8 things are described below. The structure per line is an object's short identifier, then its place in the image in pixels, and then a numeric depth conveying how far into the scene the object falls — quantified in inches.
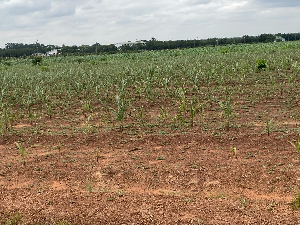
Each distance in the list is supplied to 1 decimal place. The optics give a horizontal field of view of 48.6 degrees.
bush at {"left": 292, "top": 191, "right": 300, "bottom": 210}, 150.7
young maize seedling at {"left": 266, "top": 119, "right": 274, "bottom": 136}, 250.4
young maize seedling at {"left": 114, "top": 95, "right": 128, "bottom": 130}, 295.7
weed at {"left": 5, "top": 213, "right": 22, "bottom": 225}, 160.7
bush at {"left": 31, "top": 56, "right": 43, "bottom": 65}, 1338.6
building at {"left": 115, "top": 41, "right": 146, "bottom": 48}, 2889.8
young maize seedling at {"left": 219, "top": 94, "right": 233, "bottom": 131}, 273.1
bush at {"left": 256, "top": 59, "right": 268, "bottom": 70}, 613.6
